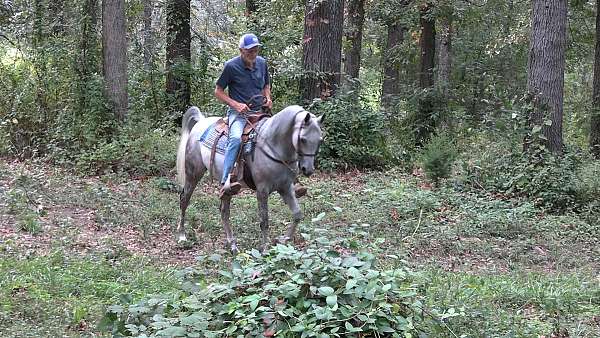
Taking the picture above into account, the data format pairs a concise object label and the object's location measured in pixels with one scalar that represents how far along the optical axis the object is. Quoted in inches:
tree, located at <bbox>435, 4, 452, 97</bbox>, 754.8
